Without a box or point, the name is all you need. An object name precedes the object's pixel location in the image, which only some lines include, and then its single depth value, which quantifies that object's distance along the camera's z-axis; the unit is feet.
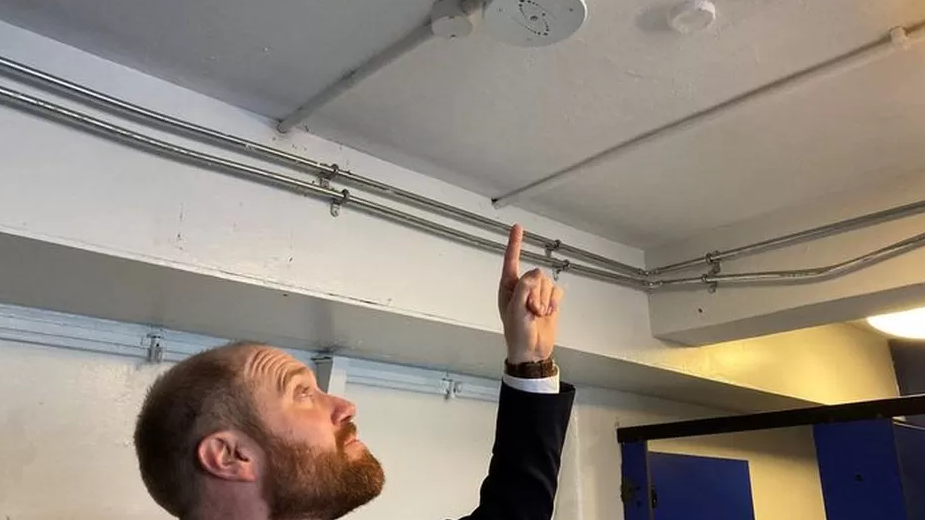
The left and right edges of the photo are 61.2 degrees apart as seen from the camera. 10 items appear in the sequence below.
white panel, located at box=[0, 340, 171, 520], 4.34
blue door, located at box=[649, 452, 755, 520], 7.26
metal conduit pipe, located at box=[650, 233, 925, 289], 5.44
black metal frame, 5.41
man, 2.85
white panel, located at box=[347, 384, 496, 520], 5.91
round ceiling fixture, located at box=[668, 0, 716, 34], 3.69
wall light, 6.85
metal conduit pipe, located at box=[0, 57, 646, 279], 3.71
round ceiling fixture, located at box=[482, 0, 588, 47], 3.47
